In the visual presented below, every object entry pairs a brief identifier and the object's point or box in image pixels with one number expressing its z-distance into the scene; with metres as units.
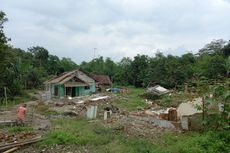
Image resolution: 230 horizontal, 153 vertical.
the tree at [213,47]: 55.41
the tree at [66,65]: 62.61
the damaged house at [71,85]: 33.88
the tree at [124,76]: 53.91
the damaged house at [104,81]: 49.48
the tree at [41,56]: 62.38
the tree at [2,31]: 26.35
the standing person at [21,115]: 13.56
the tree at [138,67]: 52.62
